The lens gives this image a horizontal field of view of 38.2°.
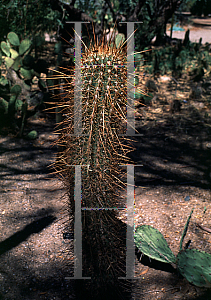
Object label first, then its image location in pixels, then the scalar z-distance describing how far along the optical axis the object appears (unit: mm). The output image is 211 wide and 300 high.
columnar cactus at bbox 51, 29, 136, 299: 1554
